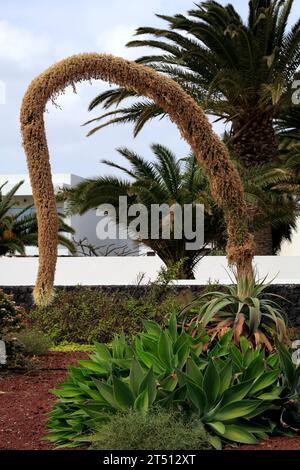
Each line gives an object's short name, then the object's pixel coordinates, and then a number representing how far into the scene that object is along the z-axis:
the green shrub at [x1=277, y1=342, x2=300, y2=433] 6.48
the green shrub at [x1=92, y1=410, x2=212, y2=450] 5.59
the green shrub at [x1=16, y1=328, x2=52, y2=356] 11.72
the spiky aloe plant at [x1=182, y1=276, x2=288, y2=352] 7.64
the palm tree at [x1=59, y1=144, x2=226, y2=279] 19.80
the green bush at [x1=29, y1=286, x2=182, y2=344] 14.38
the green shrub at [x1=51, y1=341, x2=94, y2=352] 13.16
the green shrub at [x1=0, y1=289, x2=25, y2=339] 11.09
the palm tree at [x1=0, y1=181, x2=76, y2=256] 24.75
